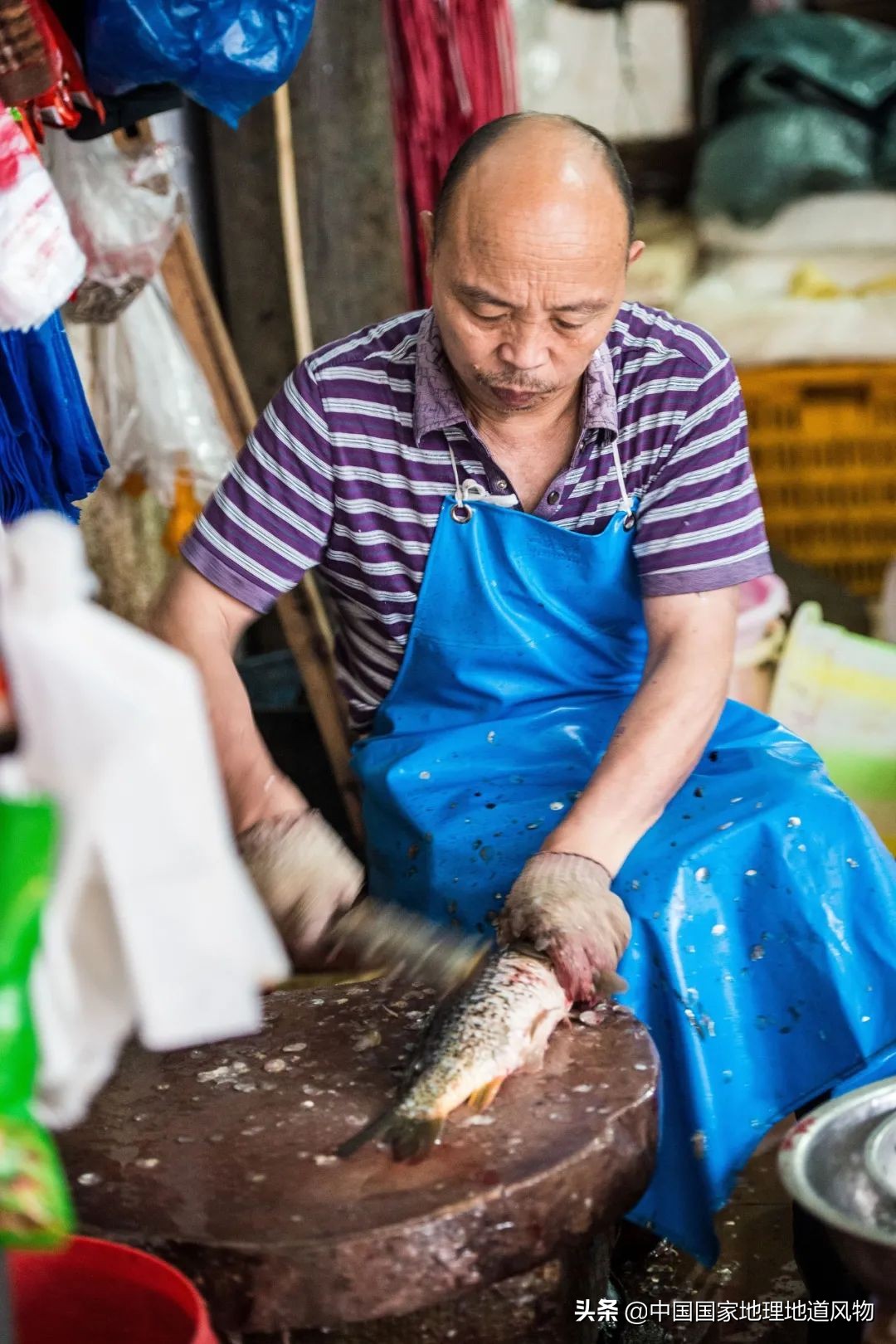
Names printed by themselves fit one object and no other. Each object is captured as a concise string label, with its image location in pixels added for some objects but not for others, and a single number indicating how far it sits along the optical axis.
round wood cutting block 1.62
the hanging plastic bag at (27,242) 2.27
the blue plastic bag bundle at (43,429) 2.48
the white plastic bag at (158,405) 3.58
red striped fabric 4.68
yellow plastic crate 5.68
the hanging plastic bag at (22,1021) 1.10
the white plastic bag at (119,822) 1.11
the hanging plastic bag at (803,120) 5.76
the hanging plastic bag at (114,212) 3.23
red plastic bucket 1.53
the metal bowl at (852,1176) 1.72
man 2.36
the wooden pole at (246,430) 3.59
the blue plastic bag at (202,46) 2.78
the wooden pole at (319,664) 3.80
